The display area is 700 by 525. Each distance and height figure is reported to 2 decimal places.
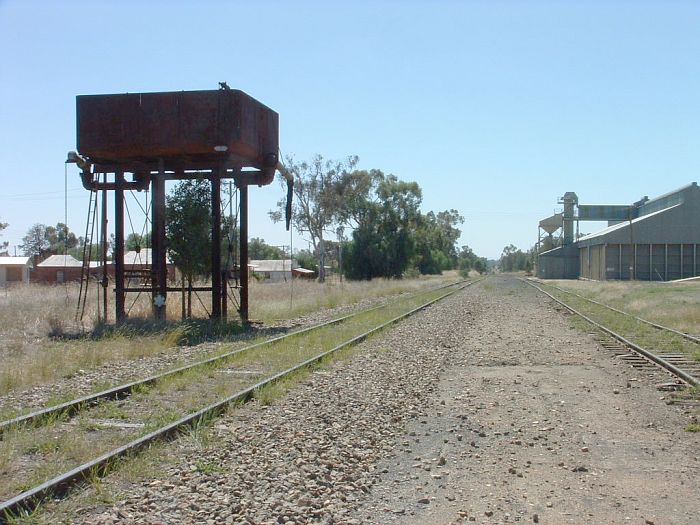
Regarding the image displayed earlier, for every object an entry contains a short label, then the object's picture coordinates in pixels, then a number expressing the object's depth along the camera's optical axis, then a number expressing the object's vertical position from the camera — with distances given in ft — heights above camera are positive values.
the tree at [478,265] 510.33 +2.34
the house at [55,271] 225.76 -1.37
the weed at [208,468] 21.53 -6.00
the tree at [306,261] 406.72 +3.75
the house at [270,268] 343.61 -0.43
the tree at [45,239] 431.43 +16.64
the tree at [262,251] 533.55 +12.25
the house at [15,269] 234.58 -0.86
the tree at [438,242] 289.41 +13.80
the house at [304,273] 345.60 -2.83
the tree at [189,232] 74.33 +3.56
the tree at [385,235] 252.42 +11.36
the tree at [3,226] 290.42 +16.21
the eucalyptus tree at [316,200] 240.94 +22.20
